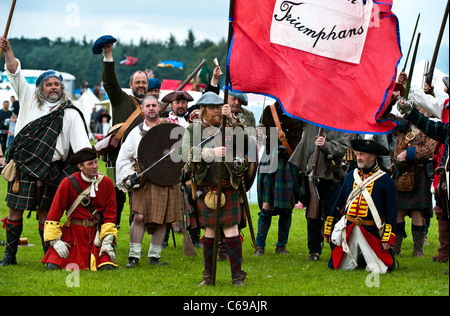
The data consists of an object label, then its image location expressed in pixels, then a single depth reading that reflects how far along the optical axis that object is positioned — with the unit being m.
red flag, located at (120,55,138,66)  47.81
